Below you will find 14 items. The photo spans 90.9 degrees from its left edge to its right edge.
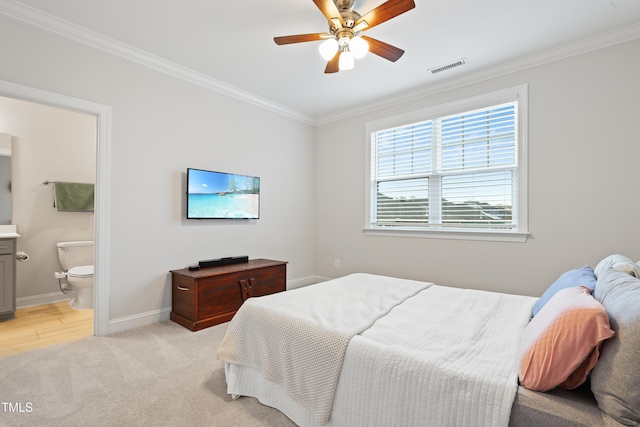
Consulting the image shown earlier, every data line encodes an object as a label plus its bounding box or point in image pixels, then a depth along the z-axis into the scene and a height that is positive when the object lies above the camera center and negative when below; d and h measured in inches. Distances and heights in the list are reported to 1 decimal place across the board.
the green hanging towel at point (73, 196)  154.1 +8.0
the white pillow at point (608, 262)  67.1 -10.3
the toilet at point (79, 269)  140.9 -26.5
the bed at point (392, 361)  42.4 -24.2
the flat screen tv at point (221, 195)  135.3 +8.4
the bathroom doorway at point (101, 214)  110.3 -0.5
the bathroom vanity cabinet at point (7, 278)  123.7 -26.1
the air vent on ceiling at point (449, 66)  125.3 +61.1
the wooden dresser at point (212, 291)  118.3 -31.5
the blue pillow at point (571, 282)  63.6 -13.7
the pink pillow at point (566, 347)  40.6 -17.7
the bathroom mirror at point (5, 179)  140.4 +14.8
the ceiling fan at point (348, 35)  80.5 +51.0
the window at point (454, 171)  129.0 +20.5
